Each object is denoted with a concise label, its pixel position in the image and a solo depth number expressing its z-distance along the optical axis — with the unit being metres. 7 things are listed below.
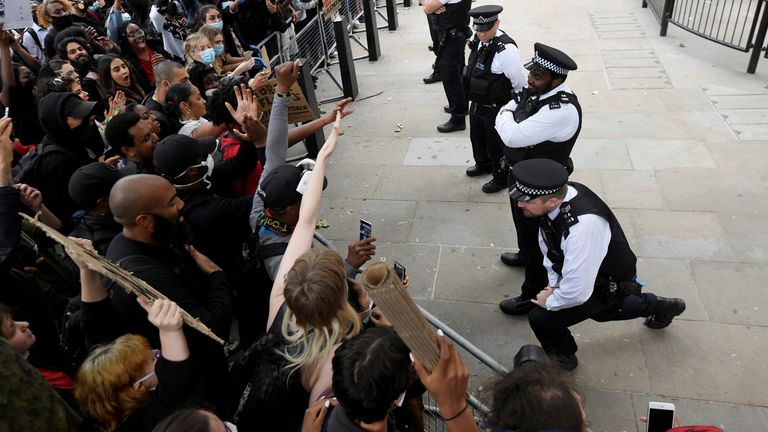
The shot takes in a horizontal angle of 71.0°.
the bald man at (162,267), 2.50
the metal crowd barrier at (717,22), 7.58
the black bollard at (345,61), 7.57
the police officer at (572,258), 3.10
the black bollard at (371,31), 9.28
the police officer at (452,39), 6.73
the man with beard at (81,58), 5.43
